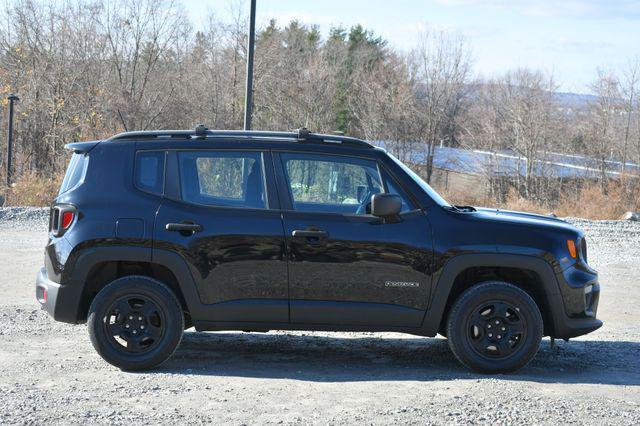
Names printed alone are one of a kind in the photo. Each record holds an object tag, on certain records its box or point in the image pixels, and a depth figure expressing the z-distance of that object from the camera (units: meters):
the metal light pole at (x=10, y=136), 24.59
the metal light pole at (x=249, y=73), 18.00
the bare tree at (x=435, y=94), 52.00
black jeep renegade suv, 6.91
